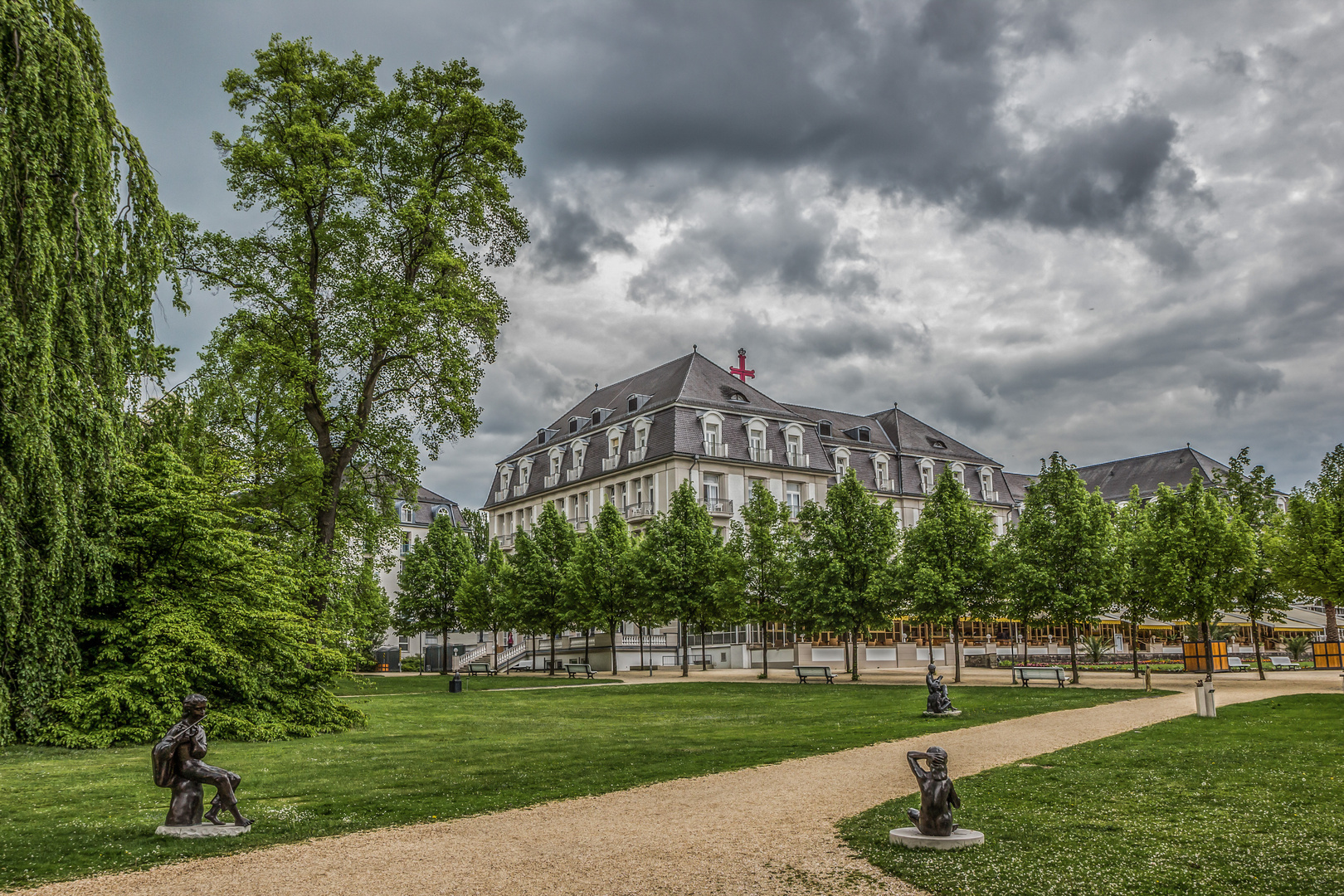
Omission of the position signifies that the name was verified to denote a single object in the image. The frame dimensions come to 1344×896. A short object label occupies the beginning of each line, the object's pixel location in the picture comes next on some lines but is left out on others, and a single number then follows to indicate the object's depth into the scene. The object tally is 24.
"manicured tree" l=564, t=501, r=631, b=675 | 43.31
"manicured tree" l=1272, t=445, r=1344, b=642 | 28.97
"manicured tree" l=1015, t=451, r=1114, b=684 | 33.34
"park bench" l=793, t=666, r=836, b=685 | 35.44
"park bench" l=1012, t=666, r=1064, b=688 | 32.25
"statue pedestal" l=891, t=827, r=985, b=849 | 8.60
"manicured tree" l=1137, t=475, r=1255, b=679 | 33.25
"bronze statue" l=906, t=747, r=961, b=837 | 8.73
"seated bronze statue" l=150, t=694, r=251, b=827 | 9.62
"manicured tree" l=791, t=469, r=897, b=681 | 36.25
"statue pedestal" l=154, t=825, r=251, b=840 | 9.54
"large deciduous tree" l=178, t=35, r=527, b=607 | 23.94
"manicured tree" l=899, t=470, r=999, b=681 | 34.34
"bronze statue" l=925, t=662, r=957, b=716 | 21.08
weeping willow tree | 14.01
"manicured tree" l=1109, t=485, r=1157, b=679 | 34.59
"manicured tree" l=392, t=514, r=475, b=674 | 55.75
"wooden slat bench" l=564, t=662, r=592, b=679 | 43.11
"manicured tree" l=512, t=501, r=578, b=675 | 47.25
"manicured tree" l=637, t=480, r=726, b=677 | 41.38
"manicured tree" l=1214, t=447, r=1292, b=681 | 35.19
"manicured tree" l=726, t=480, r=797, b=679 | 40.16
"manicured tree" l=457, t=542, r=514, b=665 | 52.69
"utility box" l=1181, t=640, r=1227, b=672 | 41.75
